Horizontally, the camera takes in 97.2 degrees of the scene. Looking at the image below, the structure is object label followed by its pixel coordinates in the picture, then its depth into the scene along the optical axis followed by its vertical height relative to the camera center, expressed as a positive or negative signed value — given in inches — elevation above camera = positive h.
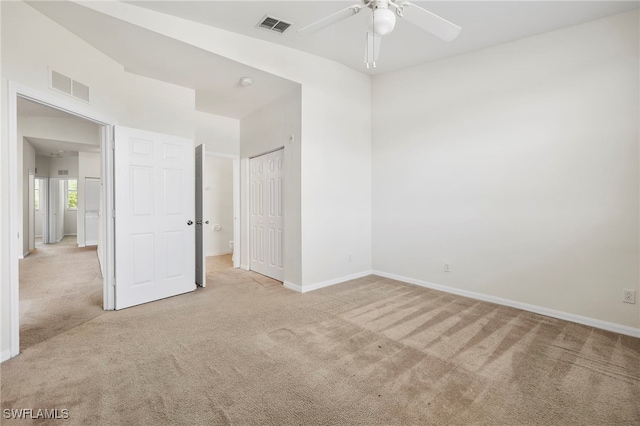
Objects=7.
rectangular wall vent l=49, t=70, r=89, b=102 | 100.7 +46.2
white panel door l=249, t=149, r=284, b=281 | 177.2 -4.3
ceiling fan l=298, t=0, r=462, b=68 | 76.4 +56.2
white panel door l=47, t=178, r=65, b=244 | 358.3 -4.3
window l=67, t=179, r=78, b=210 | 426.7 +18.2
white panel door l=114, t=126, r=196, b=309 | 131.0 -4.2
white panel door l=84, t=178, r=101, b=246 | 328.2 -3.7
